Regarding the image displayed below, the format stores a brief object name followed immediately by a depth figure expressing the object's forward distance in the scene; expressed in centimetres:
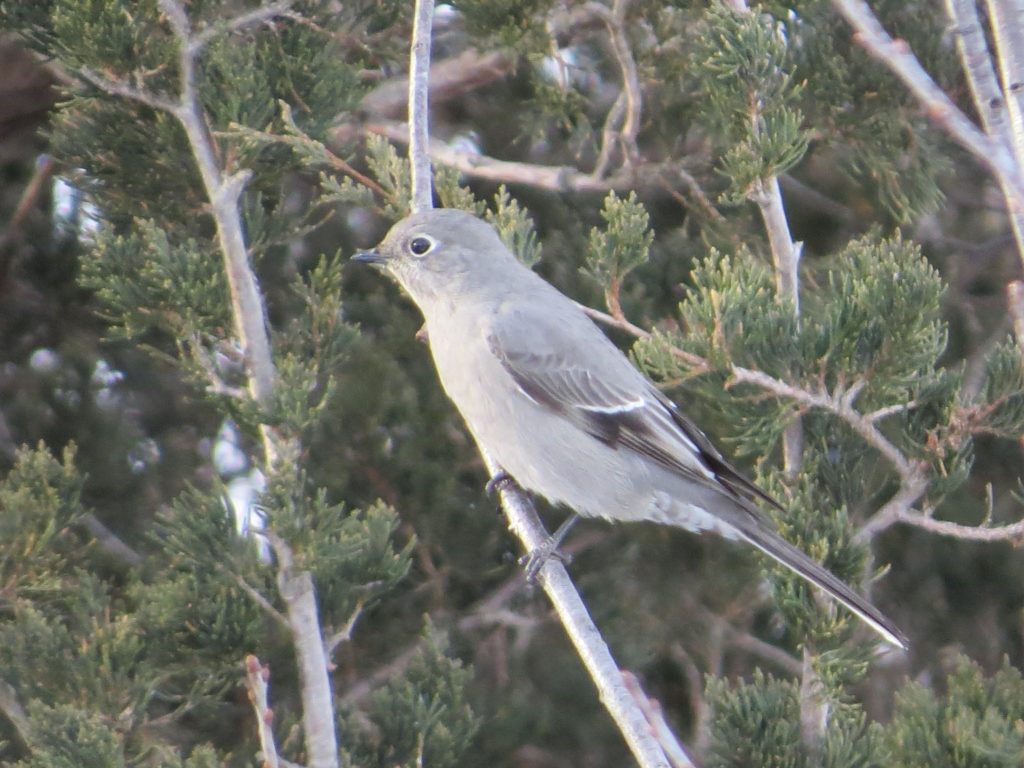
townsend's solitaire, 882
